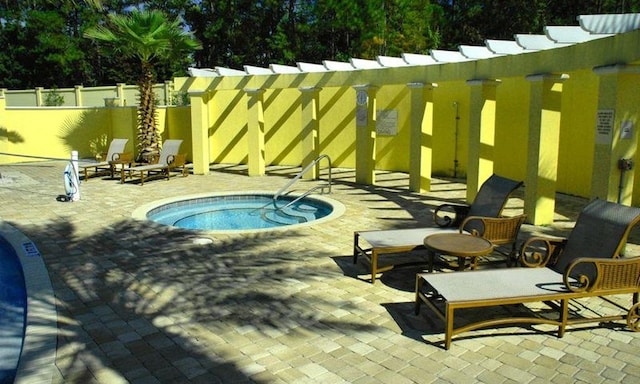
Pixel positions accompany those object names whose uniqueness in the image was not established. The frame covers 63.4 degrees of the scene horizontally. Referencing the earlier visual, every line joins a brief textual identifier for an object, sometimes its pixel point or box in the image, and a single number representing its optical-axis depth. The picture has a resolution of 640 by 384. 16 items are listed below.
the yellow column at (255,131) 16.77
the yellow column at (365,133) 14.65
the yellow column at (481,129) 11.31
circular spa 11.35
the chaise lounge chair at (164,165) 15.39
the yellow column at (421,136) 13.27
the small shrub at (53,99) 26.58
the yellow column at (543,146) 9.45
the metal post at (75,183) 12.30
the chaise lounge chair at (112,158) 16.53
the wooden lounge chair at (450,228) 6.59
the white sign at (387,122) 17.69
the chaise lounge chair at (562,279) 4.80
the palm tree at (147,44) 16.95
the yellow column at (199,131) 17.30
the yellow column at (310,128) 15.82
